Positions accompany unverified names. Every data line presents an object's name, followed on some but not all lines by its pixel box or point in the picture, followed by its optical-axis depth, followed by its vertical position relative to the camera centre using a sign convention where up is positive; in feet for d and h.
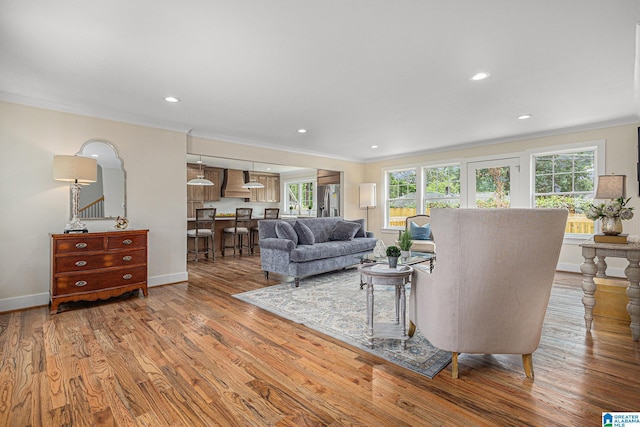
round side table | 7.60 -2.17
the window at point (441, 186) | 20.90 +1.72
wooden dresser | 10.82 -2.08
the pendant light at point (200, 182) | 23.59 +2.23
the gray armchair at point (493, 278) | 5.69 -1.32
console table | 8.17 -1.71
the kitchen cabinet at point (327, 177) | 25.23 +2.86
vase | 8.96 -0.44
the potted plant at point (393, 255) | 8.21 -1.20
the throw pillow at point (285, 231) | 15.08 -1.03
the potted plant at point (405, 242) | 10.84 -1.12
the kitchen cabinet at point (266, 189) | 31.83 +2.35
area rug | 7.34 -3.49
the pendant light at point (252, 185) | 27.58 +2.31
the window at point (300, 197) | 31.78 +1.49
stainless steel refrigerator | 24.99 +0.90
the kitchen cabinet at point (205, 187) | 27.40 +2.22
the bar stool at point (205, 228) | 21.36 -1.34
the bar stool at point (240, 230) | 23.68 -1.53
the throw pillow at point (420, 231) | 19.04 -1.30
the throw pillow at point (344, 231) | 18.24 -1.22
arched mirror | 12.68 +0.98
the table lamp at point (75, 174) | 11.14 +1.34
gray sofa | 14.19 -1.80
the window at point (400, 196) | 23.39 +1.16
